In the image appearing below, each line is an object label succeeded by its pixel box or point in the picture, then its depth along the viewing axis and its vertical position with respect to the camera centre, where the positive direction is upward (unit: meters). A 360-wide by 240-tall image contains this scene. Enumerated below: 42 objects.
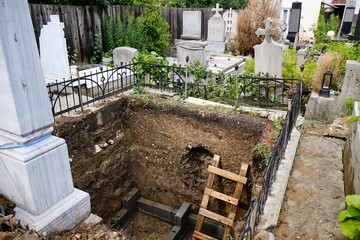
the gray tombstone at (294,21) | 13.91 -0.52
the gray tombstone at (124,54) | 8.24 -1.25
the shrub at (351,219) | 2.27 -1.65
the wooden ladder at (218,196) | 5.29 -3.42
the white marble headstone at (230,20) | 14.21 -0.49
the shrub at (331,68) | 6.73 -1.34
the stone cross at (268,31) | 6.95 -0.50
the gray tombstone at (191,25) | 13.39 -0.68
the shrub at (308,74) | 7.46 -1.64
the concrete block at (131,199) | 6.61 -4.29
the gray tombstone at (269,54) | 6.96 -1.06
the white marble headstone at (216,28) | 12.53 -0.78
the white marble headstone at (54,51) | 6.31 -0.89
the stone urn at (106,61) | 9.59 -1.64
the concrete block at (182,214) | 6.15 -4.29
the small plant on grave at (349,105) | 5.91 -1.92
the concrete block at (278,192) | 2.82 -2.00
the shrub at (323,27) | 13.64 -0.92
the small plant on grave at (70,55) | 9.13 -1.39
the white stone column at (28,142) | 2.28 -1.18
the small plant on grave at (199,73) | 7.01 -1.50
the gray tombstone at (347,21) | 14.59 -0.56
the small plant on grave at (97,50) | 9.95 -1.37
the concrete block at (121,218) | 6.16 -4.45
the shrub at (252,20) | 11.81 -0.40
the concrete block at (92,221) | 3.08 -2.23
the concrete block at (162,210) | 6.59 -4.50
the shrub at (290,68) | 7.61 -1.54
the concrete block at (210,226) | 6.15 -4.58
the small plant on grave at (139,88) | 6.71 -1.80
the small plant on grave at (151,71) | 7.05 -1.46
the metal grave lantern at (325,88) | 6.34 -1.70
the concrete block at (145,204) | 6.75 -4.48
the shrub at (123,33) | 10.39 -0.82
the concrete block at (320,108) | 6.28 -2.12
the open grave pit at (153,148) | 5.38 -2.79
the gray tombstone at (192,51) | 8.40 -1.18
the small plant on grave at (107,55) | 10.00 -1.51
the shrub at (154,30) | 11.51 -0.78
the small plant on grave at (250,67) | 7.98 -1.57
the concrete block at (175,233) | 5.91 -4.55
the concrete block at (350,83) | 5.84 -1.49
